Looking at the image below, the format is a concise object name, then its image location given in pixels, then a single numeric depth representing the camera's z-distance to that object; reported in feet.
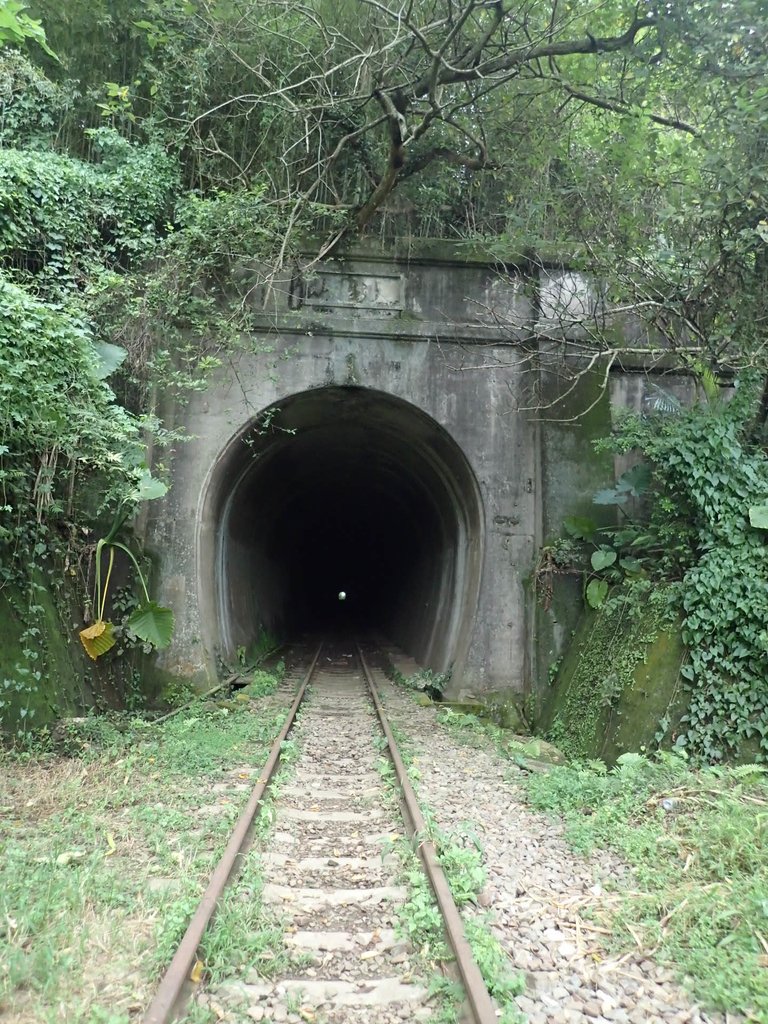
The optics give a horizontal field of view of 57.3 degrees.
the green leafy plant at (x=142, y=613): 23.94
